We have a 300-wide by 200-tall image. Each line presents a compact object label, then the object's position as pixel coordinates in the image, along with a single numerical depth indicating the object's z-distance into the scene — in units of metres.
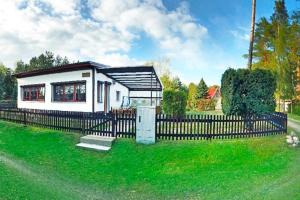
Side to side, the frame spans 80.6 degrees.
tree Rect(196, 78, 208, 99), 29.39
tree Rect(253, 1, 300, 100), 17.73
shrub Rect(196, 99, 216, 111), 25.10
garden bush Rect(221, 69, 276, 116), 8.09
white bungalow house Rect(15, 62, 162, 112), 11.40
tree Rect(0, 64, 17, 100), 29.33
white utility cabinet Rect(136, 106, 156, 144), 6.77
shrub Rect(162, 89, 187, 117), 11.22
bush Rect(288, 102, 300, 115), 18.16
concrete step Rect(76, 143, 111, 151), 6.60
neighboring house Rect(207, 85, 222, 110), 37.80
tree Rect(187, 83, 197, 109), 27.30
